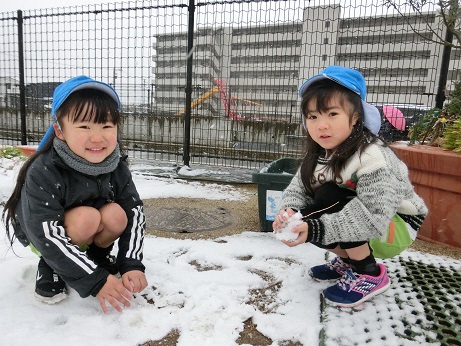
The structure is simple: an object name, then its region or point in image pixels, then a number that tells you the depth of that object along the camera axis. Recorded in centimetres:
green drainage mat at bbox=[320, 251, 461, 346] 117
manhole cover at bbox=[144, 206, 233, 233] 240
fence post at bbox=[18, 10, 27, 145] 520
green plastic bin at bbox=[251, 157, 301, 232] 214
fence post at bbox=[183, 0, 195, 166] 414
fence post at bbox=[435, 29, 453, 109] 343
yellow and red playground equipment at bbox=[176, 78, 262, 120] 478
